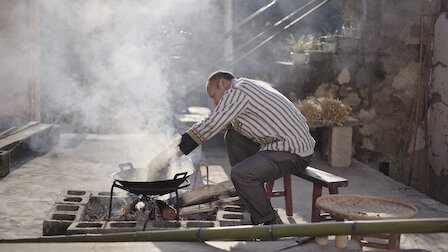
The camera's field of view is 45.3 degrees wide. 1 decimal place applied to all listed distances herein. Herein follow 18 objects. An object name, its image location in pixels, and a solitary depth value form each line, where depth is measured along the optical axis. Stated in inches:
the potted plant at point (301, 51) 369.7
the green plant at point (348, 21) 371.2
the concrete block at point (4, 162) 289.9
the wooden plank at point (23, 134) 332.2
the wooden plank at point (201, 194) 205.6
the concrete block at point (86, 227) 175.2
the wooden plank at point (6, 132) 353.7
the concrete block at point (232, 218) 187.2
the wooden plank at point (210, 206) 204.1
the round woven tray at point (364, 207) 149.8
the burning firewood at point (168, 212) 191.9
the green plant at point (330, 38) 369.4
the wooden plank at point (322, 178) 194.7
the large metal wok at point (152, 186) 181.8
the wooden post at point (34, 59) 393.4
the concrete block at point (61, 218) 186.5
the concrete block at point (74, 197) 209.8
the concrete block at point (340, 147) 327.6
